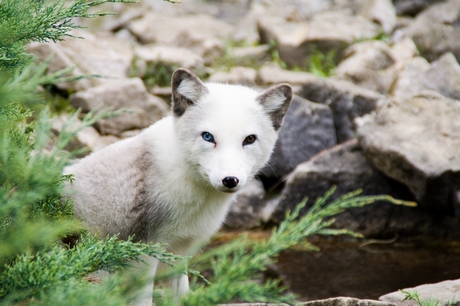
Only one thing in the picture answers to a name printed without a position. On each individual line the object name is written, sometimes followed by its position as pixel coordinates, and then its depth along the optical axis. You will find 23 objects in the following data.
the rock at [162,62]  17.48
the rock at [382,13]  21.58
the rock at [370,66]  16.46
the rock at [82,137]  13.20
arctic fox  7.34
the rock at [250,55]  19.52
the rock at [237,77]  15.62
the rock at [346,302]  6.63
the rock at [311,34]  19.42
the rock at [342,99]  14.27
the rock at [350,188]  12.31
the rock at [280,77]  15.22
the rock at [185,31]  20.45
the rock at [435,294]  7.24
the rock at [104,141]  13.65
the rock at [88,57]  15.24
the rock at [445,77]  14.48
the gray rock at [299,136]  13.75
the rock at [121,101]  14.61
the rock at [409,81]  14.89
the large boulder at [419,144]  11.14
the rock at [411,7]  24.80
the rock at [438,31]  17.92
